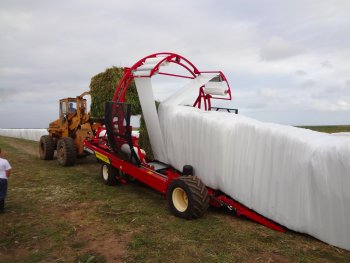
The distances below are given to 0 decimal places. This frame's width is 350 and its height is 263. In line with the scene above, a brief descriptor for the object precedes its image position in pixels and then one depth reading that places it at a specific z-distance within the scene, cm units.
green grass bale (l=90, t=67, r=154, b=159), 1380
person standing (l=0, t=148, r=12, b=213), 686
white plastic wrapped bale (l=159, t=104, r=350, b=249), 499
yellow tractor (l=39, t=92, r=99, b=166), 1228
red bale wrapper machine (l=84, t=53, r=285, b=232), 626
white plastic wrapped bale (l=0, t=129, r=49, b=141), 2759
